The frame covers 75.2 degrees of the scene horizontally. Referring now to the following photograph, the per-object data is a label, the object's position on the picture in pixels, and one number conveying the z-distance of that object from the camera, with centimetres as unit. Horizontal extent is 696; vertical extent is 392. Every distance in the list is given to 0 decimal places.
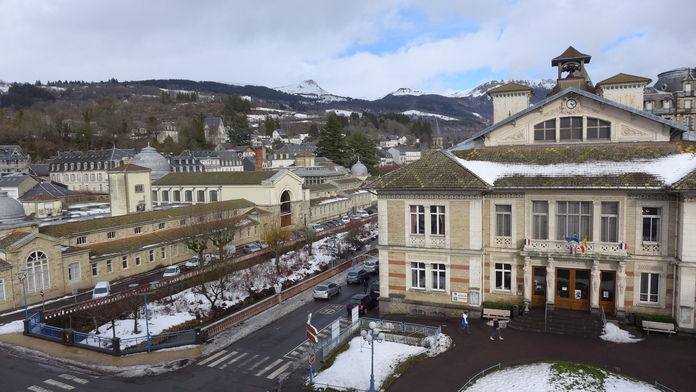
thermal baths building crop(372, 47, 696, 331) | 2616
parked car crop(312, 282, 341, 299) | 3934
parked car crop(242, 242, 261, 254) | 5653
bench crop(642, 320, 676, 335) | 2534
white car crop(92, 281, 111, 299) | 3903
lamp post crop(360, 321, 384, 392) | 2044
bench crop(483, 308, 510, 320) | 2856
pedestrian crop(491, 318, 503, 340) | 2605
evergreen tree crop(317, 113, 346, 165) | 12475
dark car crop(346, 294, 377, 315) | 3438
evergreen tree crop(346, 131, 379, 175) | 12402
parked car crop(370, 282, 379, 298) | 3736
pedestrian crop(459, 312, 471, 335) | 2720
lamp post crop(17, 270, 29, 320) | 3430
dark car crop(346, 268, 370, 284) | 4428
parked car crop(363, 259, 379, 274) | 4777
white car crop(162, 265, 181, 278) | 4472
